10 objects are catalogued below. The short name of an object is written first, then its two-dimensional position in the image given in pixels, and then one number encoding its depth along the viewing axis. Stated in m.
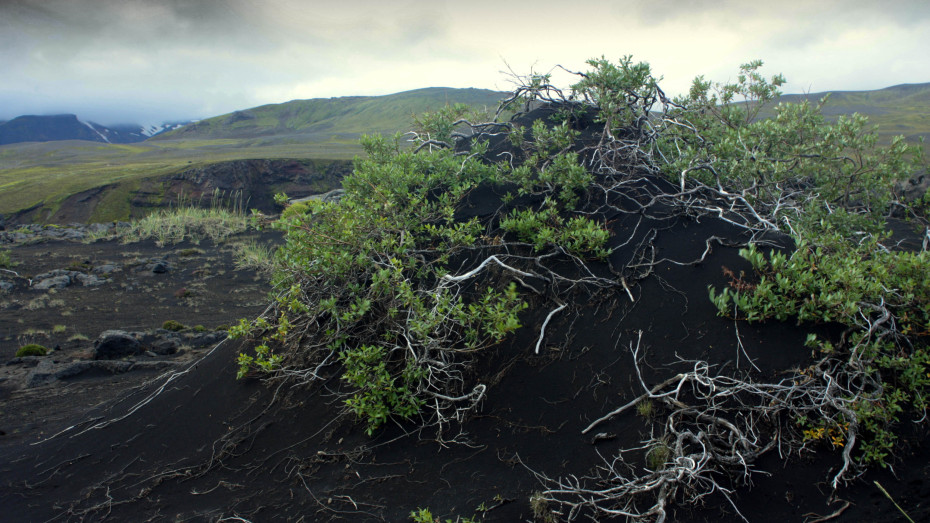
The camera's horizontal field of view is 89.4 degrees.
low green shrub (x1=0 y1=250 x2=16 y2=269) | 14.35
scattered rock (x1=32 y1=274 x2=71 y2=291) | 12.82
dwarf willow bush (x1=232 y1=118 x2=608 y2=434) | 3.94
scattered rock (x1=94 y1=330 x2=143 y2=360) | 8.09
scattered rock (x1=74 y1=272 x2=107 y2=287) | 13.40
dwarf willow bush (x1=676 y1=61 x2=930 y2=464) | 3.20
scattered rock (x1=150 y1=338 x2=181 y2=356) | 8.45
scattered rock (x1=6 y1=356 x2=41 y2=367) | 8.10
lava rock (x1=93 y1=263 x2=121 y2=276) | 14.49
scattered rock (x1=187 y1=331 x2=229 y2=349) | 8.95
